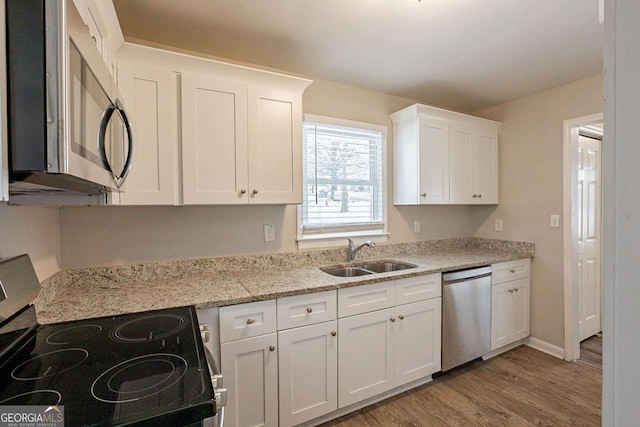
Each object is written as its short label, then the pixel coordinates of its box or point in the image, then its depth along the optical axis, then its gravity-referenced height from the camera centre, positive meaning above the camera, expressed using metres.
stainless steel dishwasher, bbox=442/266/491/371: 2.33 -0.83
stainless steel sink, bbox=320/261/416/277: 2.40 -0.46
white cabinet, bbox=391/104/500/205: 2.67 +0.51
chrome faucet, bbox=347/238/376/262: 2.53 -0.32
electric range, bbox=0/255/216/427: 0.72 -0.46
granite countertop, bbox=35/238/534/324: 1.47 -0.43
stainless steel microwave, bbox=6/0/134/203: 0.58 +0.25
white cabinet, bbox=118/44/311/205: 1.66 +0.50
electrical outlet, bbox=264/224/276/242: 2.29 -0.16
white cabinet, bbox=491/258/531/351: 2.66 -0.84
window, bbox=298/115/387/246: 2.49 +0.28
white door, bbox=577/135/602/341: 2.91 -0.22
